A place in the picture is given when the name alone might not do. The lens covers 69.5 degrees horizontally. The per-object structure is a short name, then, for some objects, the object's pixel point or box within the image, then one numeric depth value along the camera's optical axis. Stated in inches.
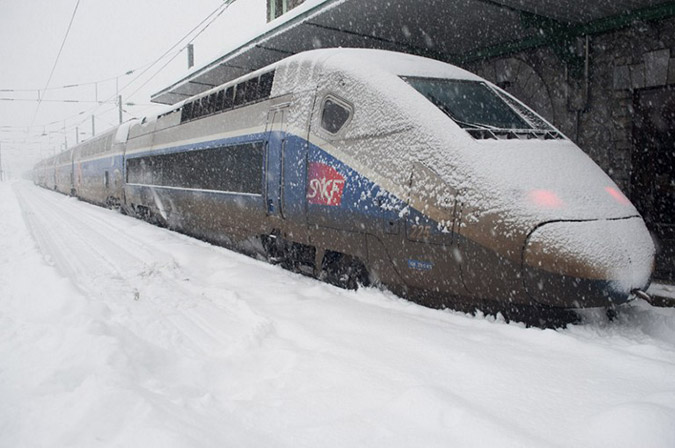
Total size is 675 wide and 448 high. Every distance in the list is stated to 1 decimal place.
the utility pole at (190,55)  805.2
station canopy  274.7
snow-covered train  130.3
